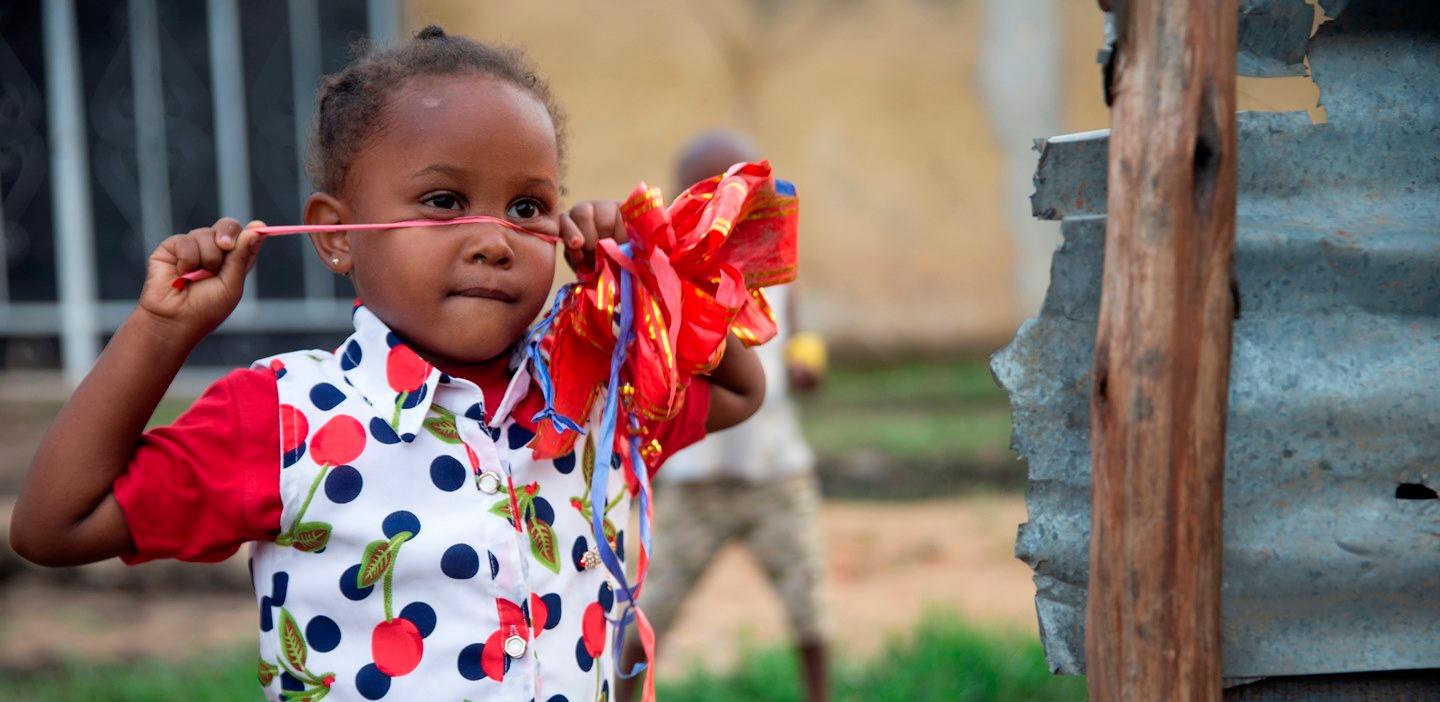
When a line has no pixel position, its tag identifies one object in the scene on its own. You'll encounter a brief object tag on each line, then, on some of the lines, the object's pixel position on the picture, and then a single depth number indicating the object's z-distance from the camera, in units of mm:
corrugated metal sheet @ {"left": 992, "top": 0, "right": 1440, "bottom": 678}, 1689
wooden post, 1518
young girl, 1602
